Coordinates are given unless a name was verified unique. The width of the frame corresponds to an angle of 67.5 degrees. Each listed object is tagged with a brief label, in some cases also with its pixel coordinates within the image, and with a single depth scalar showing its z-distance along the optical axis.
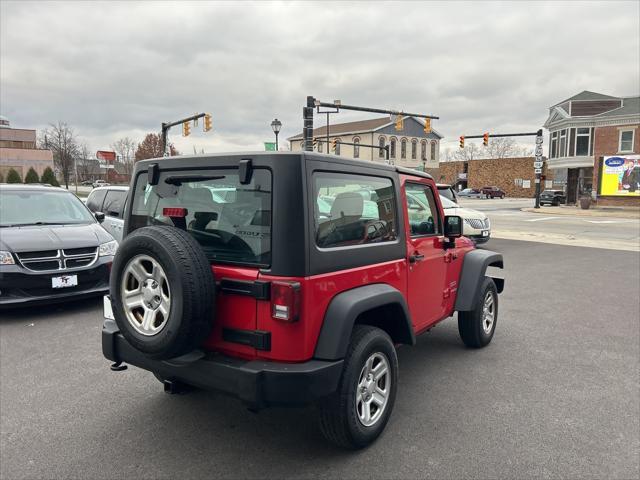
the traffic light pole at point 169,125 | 28.63
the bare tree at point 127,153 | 90.06
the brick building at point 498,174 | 63.22
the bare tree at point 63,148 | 53.34
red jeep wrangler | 2.64
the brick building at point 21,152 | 69.38
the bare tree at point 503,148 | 106.38
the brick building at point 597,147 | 35.75
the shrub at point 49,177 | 47.72
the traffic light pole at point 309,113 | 20.80
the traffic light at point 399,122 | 29.33
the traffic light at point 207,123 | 28.11
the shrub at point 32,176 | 51.78
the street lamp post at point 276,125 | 26.98
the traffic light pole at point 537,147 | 31.36
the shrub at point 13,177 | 48.84
